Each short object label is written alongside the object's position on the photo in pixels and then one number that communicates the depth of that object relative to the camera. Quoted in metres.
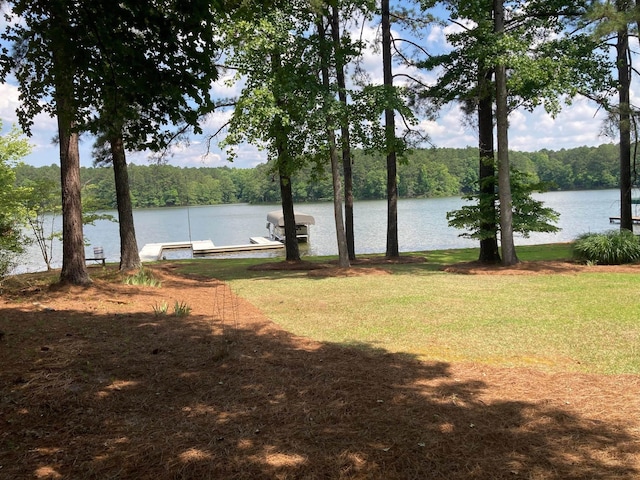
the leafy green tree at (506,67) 11.03
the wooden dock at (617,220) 37.48
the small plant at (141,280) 9.86
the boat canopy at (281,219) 34.44
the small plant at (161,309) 6.88
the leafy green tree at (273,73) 10.89
